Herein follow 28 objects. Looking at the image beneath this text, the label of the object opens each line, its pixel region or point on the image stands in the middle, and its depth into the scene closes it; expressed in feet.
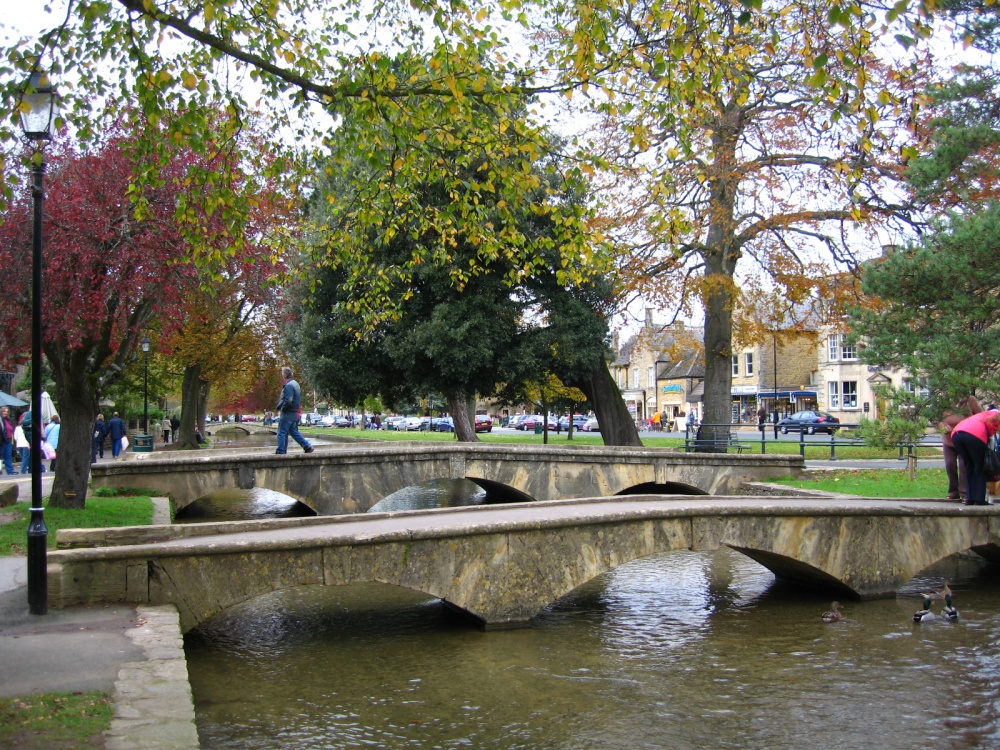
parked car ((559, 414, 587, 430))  246.56
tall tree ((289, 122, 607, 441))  83.25
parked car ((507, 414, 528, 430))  257.73
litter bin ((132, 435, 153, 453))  101.35
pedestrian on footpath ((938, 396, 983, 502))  44.57
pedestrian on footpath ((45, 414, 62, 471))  79.30
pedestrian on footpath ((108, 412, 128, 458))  101.19
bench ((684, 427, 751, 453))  78.89
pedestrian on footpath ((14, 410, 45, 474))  78.92
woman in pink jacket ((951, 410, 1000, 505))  40.91
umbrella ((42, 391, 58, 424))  74.79
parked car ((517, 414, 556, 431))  240.71
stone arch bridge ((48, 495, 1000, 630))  30.25
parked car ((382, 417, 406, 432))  264.64
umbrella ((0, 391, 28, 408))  88.38
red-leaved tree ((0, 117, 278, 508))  43.78
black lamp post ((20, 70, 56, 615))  27.22
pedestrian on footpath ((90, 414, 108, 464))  97.91
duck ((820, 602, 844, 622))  37.65
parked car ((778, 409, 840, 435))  168.25
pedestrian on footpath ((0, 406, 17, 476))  81.45
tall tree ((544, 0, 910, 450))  71.15
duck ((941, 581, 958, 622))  37.27
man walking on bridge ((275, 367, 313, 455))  60.23
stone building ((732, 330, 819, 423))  219.00
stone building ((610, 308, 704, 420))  267.39
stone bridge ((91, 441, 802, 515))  60.54
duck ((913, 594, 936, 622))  37.14
